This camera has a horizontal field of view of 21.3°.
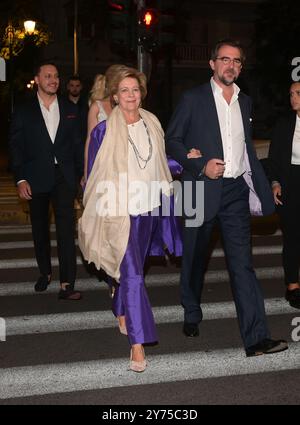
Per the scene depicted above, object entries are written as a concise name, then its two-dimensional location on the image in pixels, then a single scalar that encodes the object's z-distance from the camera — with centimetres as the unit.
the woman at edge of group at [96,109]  739
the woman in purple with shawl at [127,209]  531
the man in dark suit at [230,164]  557
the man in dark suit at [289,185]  718
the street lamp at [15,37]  2448
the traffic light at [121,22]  1323
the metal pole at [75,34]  3343
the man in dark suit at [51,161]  736
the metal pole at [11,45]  2428
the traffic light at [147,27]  1314
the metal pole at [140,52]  1318
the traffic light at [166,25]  1337
